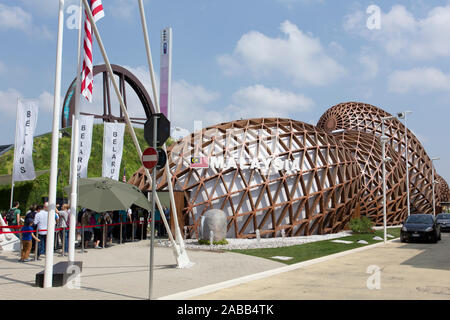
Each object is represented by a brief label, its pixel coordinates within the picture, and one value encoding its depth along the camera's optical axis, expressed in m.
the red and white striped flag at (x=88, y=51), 8.54
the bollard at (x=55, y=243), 14.12
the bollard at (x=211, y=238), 15.36
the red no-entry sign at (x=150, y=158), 6.57
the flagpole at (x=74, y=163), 8.38
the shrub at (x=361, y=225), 22.13
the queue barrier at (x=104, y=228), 11.34
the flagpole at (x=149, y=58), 8.42
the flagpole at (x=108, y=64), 7.43
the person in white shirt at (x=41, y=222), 11.61
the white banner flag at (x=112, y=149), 21.41
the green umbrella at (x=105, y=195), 12.71
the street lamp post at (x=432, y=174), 39.48
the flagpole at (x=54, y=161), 7.50
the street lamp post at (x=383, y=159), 19.56
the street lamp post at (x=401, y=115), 25.27
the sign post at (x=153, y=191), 6.51
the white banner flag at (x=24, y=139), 19.39
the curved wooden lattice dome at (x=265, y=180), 18.33
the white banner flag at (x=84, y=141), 19.39
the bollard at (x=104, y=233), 15.13
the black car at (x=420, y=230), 18.64
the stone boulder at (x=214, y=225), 15.73
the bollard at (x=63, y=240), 12.23
